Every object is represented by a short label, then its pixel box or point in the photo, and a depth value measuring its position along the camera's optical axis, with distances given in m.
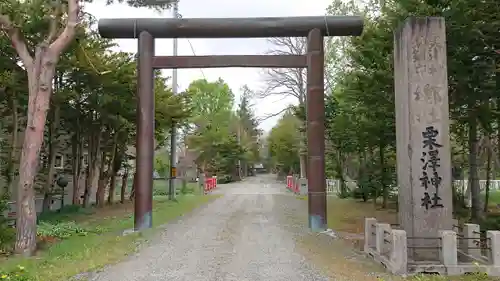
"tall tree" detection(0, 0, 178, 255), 9.73
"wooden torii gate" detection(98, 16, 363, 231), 12.21
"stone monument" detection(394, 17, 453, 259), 8.32
